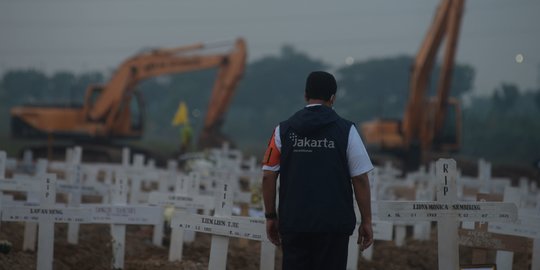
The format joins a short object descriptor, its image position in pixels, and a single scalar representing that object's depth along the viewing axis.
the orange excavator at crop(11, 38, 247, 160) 72.92
